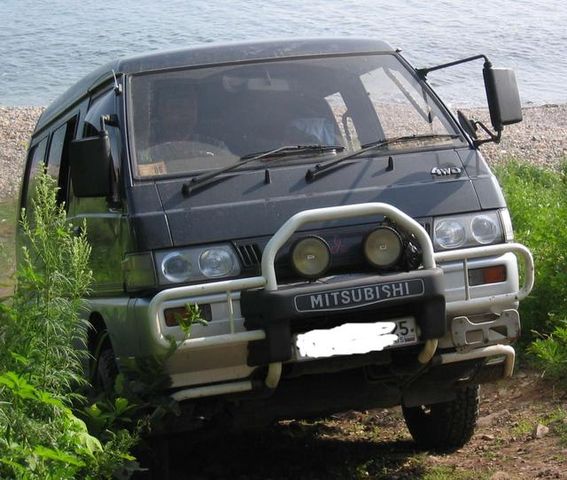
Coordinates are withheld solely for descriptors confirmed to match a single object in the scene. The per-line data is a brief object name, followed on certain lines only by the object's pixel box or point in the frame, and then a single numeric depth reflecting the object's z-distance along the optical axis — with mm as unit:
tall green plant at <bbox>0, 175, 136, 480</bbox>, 4430
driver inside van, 5551
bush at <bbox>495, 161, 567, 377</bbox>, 6652
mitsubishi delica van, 4949
